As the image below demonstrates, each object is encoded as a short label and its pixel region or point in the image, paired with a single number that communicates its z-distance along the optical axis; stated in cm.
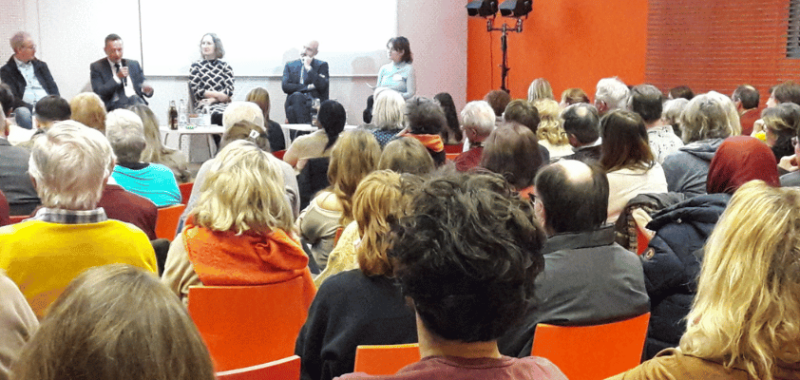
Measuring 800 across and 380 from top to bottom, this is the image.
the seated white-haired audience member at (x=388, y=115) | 537
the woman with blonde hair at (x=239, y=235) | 273
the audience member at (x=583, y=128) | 450
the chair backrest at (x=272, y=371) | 179
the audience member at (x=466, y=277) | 131
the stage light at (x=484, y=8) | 1032
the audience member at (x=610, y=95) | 606
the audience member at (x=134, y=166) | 417
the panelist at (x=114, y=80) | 868
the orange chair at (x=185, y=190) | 469
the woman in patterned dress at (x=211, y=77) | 894
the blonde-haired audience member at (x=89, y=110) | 533
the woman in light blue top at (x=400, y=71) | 945
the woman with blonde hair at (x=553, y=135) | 519
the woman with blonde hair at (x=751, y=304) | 147
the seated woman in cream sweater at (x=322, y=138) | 527
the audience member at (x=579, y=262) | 231
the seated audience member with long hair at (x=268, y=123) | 760
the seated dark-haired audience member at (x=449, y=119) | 629
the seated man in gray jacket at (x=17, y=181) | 406
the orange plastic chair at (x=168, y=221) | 390
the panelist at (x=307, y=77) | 970
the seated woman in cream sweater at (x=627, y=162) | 382
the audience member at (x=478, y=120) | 520
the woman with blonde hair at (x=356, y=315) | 222
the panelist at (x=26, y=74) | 884
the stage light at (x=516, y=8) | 1009
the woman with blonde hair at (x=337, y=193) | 365
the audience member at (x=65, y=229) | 254
